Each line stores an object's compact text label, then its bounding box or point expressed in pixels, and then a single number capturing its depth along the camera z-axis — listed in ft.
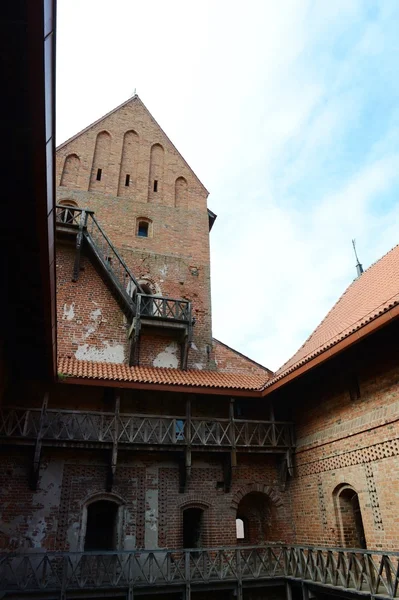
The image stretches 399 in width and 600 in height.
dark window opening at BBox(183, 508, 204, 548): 40.20
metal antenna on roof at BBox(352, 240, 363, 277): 52.48
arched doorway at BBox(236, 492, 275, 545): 42.27
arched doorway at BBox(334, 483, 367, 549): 34.06
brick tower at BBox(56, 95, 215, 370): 47.11
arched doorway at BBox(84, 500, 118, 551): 38.24
